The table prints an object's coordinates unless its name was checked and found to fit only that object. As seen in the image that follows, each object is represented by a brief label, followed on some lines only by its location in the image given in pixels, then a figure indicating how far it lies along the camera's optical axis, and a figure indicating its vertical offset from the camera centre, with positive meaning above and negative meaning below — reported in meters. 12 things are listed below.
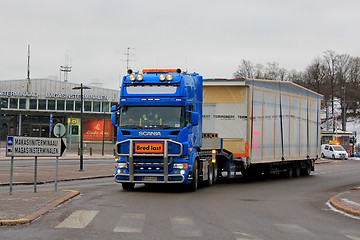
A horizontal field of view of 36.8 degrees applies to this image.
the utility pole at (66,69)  82.32 +11.33
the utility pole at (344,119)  73.76 +3.94
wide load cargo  22.91 +1.32
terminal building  68.38 +4.43
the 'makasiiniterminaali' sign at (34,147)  15.24 -0.12
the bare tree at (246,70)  79.07 +11.27
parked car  66.75 -0.46
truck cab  17.62 +0.51
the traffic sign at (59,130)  23.42 +0.58
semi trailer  17.75 +0.71
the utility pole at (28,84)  69.50 +7.52
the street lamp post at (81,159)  30.06 -0.86
